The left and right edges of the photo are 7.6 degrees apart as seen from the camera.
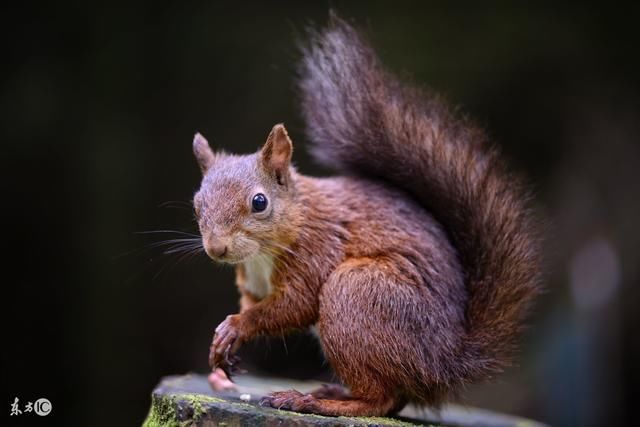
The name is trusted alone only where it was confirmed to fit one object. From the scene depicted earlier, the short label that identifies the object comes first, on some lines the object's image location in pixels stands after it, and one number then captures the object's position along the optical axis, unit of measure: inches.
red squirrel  82.1
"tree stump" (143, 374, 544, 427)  81.1
